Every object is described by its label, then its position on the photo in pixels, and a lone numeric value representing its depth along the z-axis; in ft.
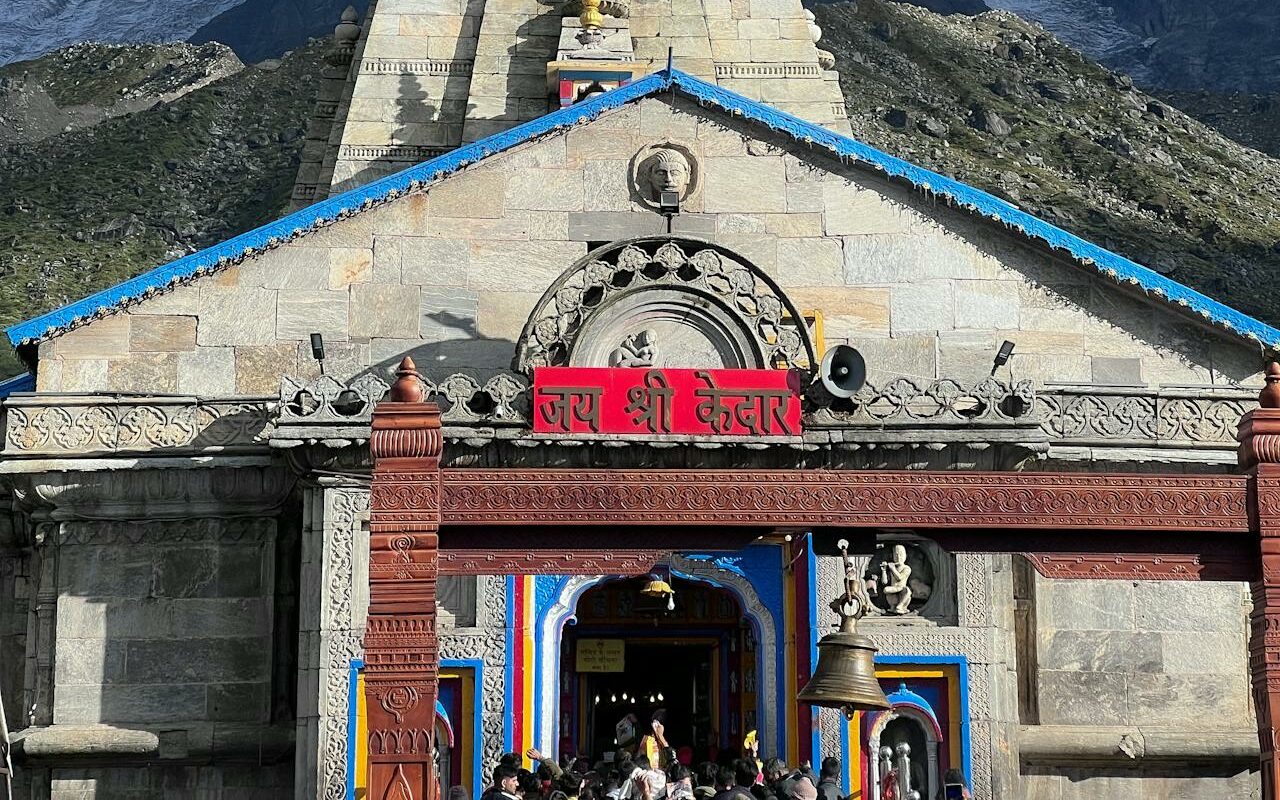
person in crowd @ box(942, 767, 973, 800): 64.28
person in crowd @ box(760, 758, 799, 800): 56.75
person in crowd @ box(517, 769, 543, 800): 56.34
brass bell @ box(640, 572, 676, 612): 74.23
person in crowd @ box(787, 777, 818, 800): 54.24
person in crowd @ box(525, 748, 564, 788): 62.90
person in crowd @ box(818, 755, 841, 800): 59.67
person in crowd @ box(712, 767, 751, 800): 51.55
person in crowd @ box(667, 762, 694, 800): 57.52
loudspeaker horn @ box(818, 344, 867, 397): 65.62
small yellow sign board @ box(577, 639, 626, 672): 87.25
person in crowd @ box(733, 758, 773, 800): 56.08
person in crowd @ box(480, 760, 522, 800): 51.57
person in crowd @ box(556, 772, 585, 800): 59.21
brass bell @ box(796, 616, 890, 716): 49.44
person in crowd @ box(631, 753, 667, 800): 57.26
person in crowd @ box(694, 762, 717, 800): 62.08
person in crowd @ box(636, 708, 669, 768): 65.62
